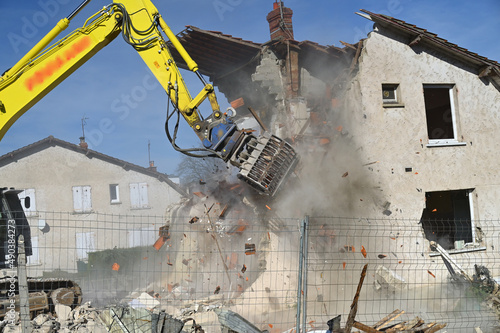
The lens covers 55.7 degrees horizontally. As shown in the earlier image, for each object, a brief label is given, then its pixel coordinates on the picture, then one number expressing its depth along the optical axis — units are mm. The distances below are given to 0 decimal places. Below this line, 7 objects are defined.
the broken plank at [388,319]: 6628
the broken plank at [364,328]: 5898
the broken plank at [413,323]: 6580
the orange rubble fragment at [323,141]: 12195
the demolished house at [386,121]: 11980
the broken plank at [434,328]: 6479
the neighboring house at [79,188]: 26391
